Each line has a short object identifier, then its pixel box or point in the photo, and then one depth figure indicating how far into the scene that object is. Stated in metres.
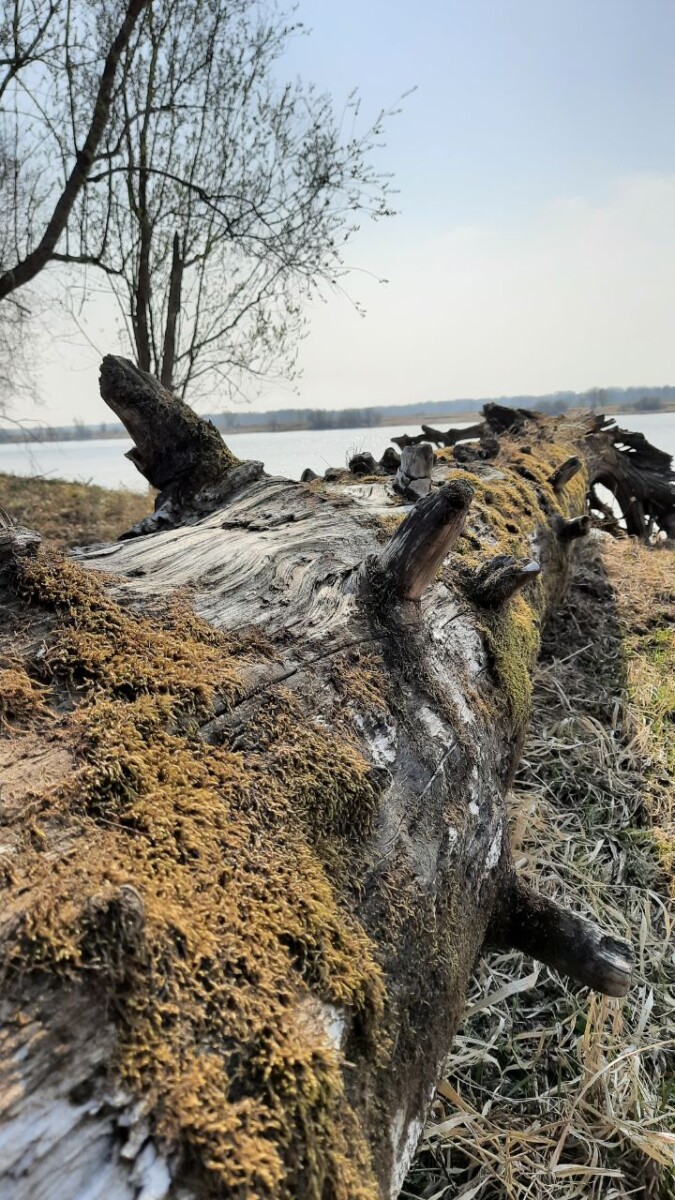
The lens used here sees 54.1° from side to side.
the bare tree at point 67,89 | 7.38
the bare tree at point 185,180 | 8.12
